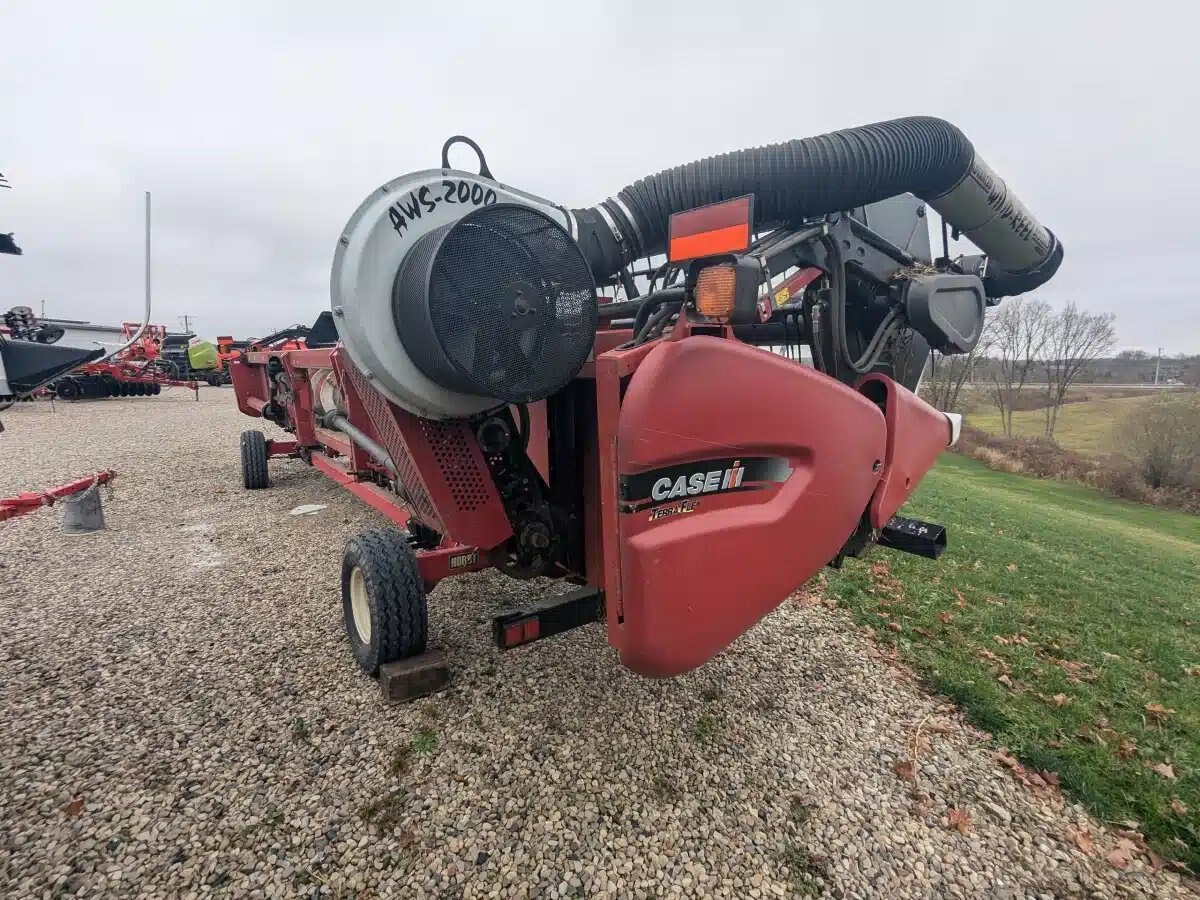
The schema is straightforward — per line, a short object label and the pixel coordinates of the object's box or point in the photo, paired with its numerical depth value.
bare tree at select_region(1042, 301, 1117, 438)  38.38
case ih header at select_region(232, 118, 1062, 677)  2.10
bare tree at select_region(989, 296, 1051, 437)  38.84
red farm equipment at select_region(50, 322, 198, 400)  20.28
